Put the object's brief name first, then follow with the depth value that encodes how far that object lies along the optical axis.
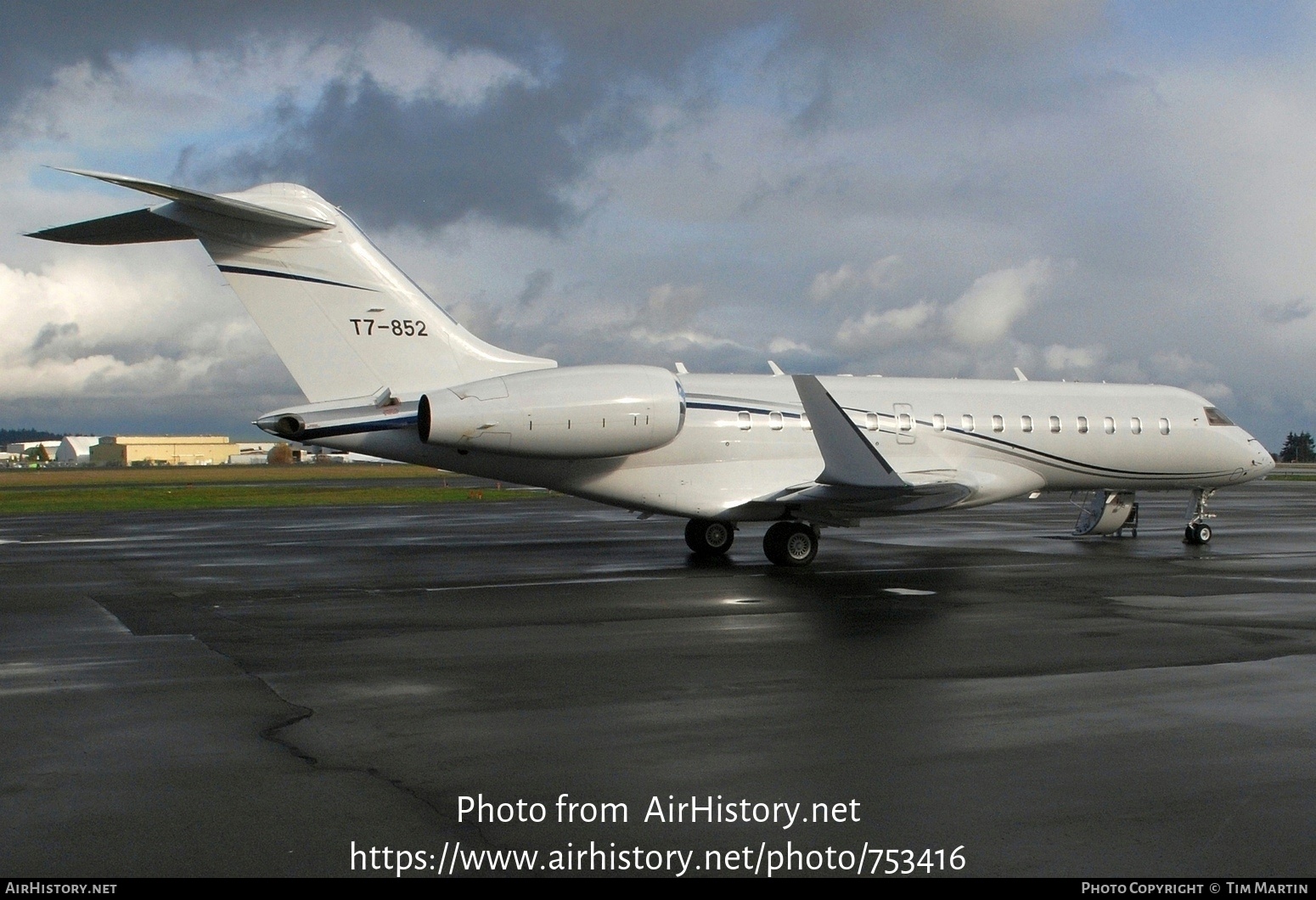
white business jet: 16.94
